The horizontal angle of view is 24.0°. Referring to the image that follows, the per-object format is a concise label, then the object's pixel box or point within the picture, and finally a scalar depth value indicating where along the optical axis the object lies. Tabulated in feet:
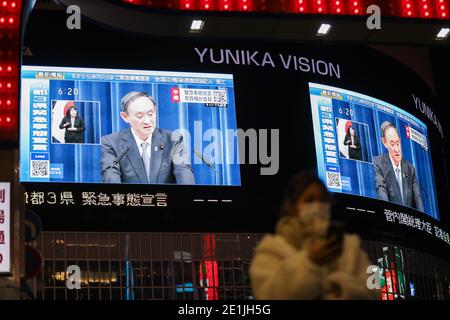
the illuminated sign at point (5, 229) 29.94
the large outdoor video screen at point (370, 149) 63.77
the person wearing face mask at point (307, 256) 14.71
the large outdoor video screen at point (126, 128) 58.44
